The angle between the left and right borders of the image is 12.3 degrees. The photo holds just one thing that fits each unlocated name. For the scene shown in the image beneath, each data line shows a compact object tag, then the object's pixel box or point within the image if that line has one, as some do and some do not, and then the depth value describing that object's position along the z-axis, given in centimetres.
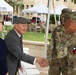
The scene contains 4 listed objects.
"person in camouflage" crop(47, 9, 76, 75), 429
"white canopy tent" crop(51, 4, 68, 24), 2785
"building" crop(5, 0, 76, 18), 6407
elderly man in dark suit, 504
